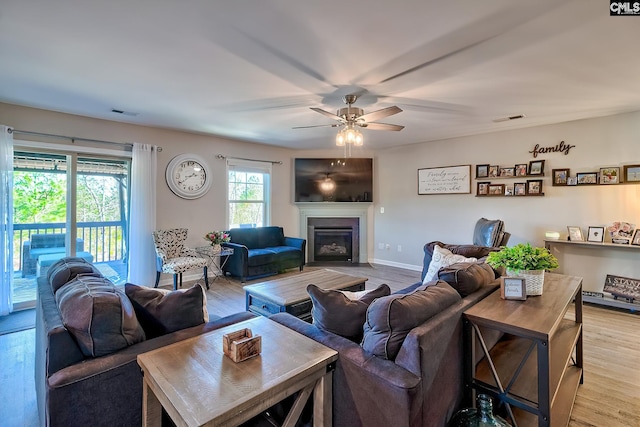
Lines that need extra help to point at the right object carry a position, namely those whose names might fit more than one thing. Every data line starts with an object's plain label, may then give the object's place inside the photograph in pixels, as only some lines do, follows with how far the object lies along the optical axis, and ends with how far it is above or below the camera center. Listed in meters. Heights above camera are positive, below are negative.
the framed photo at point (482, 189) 4.93 +0.40
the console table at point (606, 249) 3.60 -0.46
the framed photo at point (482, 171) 4.93 +0.71
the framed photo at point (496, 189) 4.78 +0.38
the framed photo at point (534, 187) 4.41 +0.40
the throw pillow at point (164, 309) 1.55 -0.52
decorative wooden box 1.20 -0.56
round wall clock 4.76 +0.59
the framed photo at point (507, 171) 4.66 +0.66
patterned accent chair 4.10 -0.68
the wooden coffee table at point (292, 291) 2.53 -0.75
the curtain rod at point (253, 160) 5.32 +1.03
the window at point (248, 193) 5.65 +0.37
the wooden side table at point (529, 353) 1.40 -0.89
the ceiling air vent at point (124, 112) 3.72 +1.28
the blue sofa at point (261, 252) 4.82 -0.71
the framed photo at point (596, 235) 3.86 -0.28
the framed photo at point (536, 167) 4.40 +0.69
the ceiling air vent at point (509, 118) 3.97 +1.32
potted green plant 1.90 -0.33
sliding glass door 3.73 -0.03
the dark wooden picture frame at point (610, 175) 3.83 +0.50
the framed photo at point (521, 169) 4.54 +0.69
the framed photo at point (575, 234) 4.00 -0.29
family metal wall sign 4.20 +0.94
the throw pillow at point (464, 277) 1.84 -0.42
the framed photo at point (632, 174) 3.68 +0.51
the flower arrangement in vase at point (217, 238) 4.71 -0.44
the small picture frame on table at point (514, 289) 1.83 -0.48
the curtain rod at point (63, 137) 3.55 +0.97
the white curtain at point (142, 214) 4.30 -0.05
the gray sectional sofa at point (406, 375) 1.19 -0.71
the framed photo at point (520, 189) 4.55 +0.38
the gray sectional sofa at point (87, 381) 1.16 -0.70
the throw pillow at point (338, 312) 1.56 -0.54
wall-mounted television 6.32 +0.67
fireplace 6.44 -0.62
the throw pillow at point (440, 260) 2.69 -0.44
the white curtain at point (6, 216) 3.37 -0.07
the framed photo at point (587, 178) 3.99 +0.49
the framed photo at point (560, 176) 4.20 +0.54
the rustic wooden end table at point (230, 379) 0.96 -0.62
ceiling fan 3.10 +1.06
